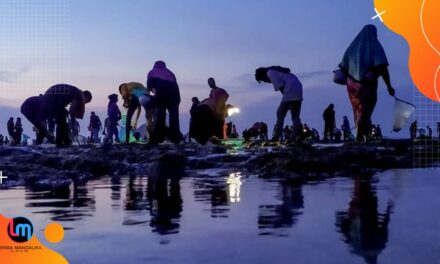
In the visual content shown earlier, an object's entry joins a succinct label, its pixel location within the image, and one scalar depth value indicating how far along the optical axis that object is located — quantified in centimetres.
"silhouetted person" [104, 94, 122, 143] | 2283
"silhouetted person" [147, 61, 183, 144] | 1856
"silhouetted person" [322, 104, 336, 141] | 2727
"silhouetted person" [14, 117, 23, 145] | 3222
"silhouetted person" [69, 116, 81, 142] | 2667
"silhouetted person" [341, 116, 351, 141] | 3011
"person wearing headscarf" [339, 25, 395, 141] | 1593
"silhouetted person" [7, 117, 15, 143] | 3219
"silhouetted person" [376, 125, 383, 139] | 3078
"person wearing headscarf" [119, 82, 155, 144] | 2095
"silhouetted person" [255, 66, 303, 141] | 1670
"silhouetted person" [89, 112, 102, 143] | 2945
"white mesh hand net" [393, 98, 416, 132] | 1608
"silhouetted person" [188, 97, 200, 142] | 2386
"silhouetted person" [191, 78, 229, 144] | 1962
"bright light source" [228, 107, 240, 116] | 2008
